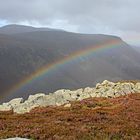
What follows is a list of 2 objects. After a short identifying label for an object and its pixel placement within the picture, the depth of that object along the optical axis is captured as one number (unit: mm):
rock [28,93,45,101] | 30196
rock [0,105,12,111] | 28336
